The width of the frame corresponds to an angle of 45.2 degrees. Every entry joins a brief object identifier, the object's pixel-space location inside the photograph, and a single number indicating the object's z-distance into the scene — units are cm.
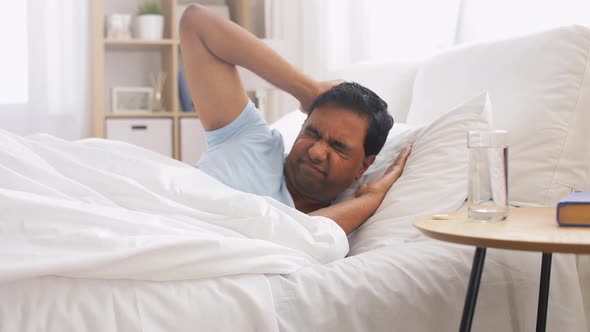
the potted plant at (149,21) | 368
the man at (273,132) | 163
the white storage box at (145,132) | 355
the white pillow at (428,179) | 147
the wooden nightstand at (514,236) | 90
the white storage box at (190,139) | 367
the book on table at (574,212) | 103
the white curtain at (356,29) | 279
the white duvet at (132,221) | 96
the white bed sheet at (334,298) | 91
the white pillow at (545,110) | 155
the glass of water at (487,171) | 113
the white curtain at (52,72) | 358
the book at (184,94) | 375
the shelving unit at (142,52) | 358
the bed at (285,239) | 95
